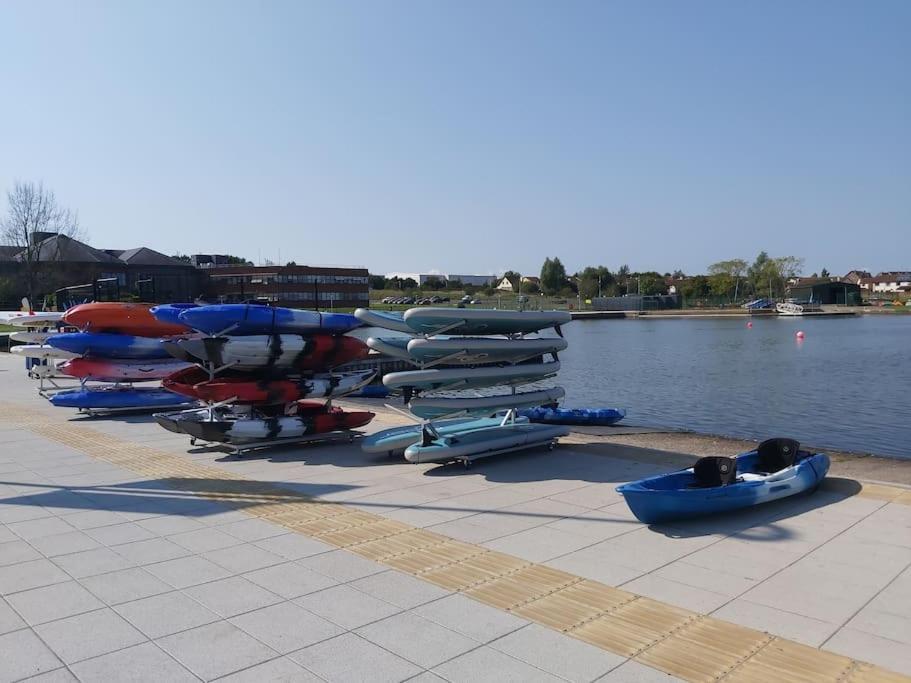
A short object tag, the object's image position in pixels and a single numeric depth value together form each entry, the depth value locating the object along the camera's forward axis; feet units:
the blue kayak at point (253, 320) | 42.78
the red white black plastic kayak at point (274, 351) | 42.16
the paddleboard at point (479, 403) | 37.91
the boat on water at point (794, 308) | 347.97
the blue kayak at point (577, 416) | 60.75
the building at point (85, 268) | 202.25
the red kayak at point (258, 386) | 42.91
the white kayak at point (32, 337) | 72.95
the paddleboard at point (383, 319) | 40.57
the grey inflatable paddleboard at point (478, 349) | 38.29
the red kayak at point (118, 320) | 59.16
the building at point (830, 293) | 412.77
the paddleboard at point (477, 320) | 38.11
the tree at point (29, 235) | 192.13
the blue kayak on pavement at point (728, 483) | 26.30
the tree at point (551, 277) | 517.55
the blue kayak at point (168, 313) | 45.60
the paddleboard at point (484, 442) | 36.27
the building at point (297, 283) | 226.99
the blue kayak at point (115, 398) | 57.00
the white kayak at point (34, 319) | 73.87
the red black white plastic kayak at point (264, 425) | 41.19
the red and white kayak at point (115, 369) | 59.57
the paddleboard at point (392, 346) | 40.24
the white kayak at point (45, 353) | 67.10
